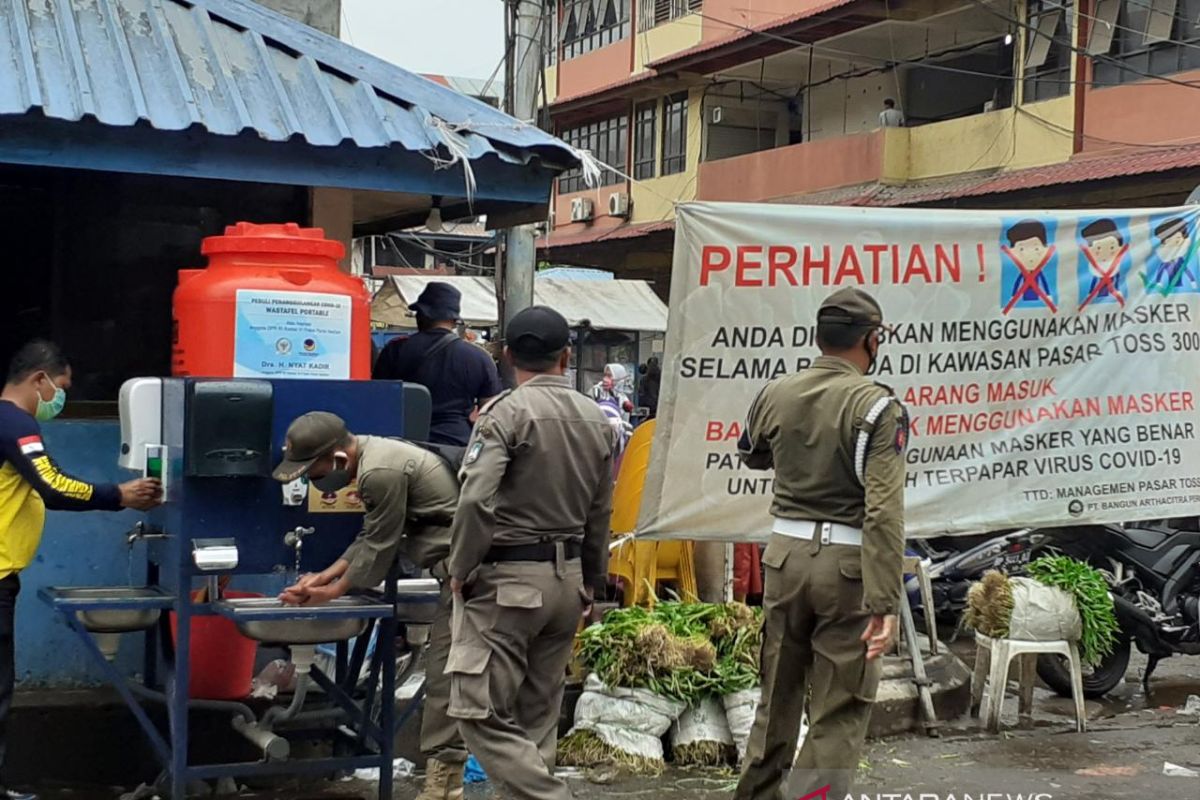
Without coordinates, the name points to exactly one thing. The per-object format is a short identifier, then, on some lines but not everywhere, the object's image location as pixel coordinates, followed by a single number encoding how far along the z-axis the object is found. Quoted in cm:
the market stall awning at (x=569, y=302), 1992
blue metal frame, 490
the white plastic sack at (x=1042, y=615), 703
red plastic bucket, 555
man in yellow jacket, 494
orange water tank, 537
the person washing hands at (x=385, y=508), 477
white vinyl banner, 631
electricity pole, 944
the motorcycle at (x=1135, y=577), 792
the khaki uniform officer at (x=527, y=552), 448
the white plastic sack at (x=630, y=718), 605
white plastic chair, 698
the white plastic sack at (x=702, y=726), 618
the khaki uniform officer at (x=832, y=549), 453
